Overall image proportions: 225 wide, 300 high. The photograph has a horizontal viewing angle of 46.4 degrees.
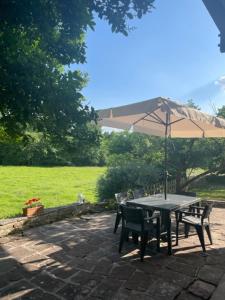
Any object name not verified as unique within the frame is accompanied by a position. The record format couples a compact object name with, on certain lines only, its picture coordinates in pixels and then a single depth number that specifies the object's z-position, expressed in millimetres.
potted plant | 6344
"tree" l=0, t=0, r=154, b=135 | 2844
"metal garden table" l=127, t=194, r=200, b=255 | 4887
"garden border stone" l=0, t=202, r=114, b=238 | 5781
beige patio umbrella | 4910
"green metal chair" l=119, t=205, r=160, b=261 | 4508
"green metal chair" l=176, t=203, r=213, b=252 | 4882
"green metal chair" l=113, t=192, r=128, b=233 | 5690
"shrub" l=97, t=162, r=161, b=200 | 9898
